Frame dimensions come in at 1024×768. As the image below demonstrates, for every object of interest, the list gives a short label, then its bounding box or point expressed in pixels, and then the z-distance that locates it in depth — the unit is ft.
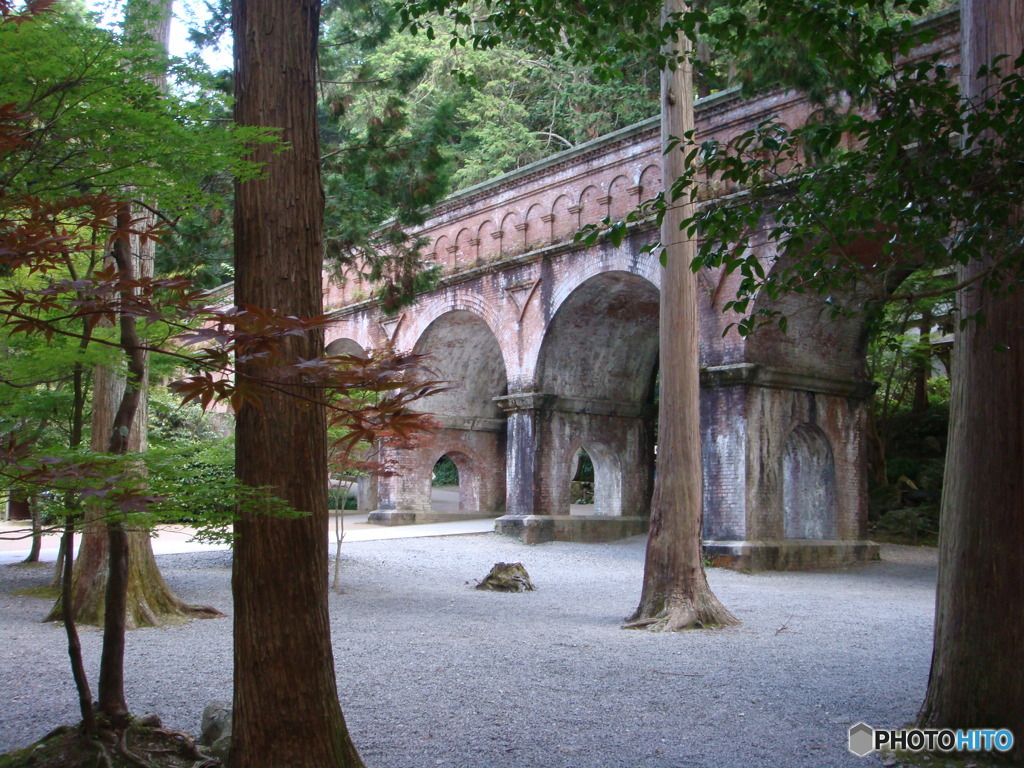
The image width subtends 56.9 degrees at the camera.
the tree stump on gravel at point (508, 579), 40.88
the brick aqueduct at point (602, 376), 47.60
